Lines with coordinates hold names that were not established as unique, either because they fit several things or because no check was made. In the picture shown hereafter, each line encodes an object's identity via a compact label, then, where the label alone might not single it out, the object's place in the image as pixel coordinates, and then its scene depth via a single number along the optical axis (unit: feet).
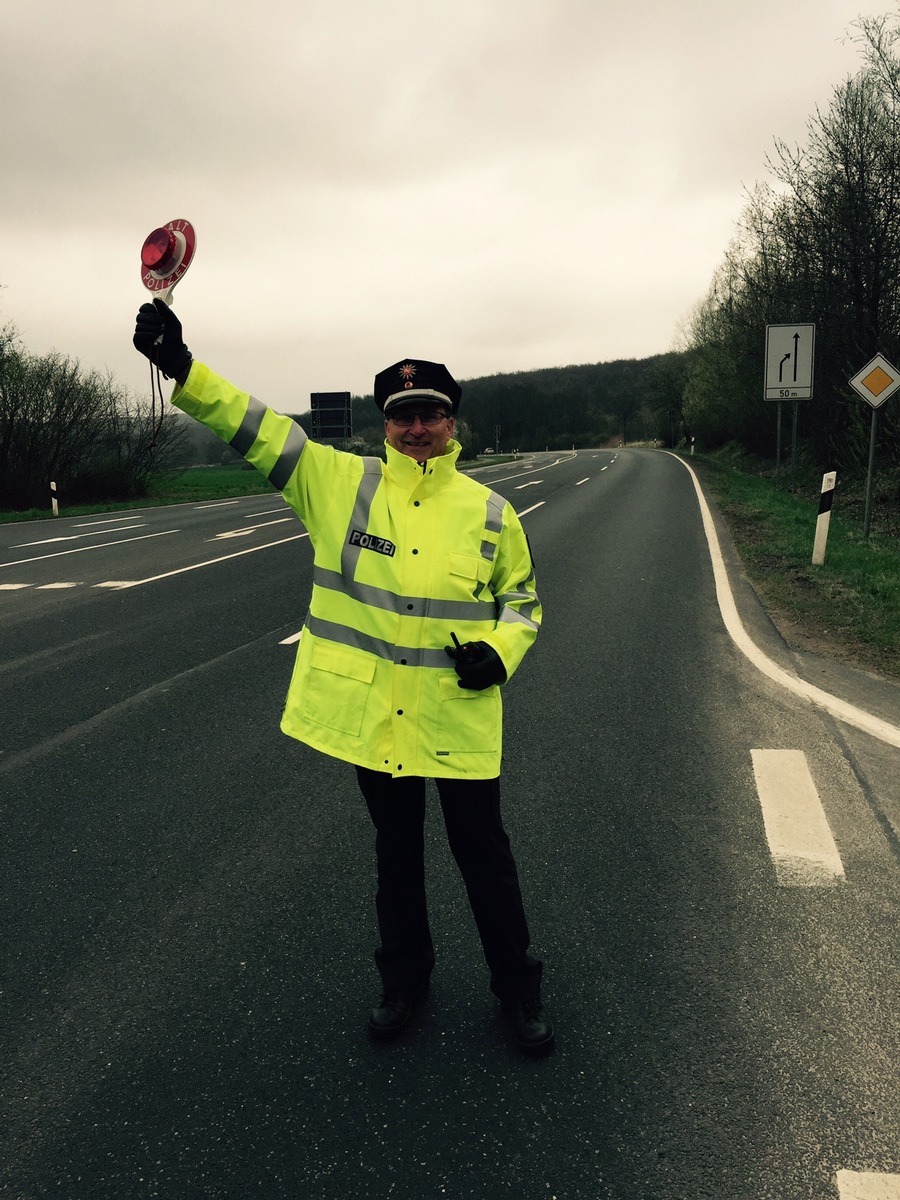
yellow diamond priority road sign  39.22
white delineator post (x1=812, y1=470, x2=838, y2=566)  36.86
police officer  8.56
